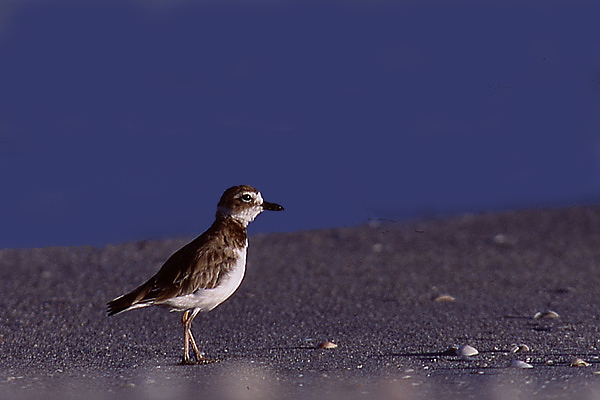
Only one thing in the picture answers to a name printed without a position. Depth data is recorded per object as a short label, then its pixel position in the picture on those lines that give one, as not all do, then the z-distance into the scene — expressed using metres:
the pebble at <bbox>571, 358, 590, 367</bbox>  8.31
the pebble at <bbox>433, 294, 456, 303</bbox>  13.38
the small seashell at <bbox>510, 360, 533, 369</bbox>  8.34
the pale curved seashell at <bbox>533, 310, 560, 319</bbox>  11.89
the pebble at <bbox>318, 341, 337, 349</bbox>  9.98
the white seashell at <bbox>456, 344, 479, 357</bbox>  9.18
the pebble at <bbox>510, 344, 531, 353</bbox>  9.35
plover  9.23
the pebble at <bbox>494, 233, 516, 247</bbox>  18.00
